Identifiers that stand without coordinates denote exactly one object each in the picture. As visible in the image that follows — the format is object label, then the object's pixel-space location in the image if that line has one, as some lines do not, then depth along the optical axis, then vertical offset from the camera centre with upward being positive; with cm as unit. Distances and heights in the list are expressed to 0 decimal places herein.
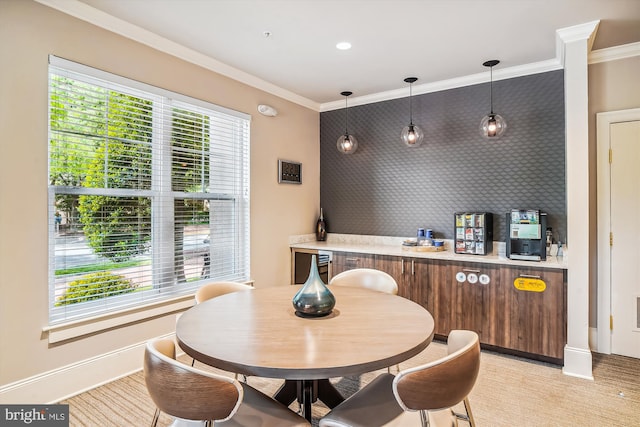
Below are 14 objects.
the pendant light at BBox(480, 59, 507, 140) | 336 +86
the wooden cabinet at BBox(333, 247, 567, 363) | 288 -76
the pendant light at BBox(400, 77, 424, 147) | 386 +89
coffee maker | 303 -18
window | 244 +19
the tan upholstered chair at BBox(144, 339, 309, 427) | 123 -61
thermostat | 420 +53
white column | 272 +10
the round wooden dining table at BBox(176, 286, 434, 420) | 131 -53
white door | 306 -21
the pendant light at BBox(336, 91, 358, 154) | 428 +87
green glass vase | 180 -43
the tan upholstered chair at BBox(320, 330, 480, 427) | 129 -68
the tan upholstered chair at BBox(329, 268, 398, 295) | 261 -50
